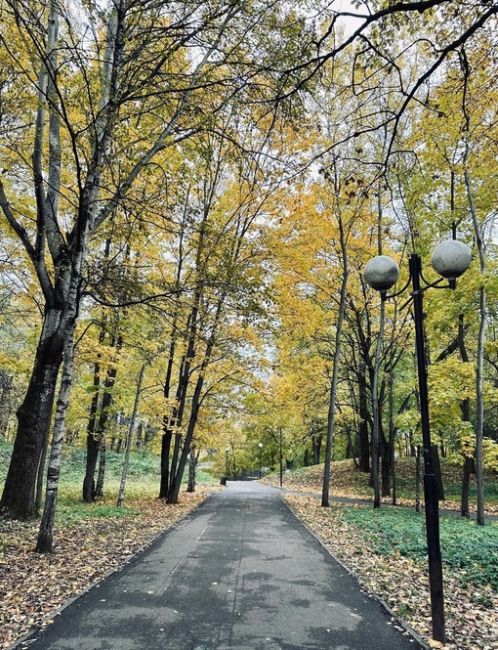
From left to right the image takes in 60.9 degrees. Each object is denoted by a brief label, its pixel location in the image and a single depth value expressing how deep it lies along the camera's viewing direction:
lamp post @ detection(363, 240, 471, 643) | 4.15
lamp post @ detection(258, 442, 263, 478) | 44.91
